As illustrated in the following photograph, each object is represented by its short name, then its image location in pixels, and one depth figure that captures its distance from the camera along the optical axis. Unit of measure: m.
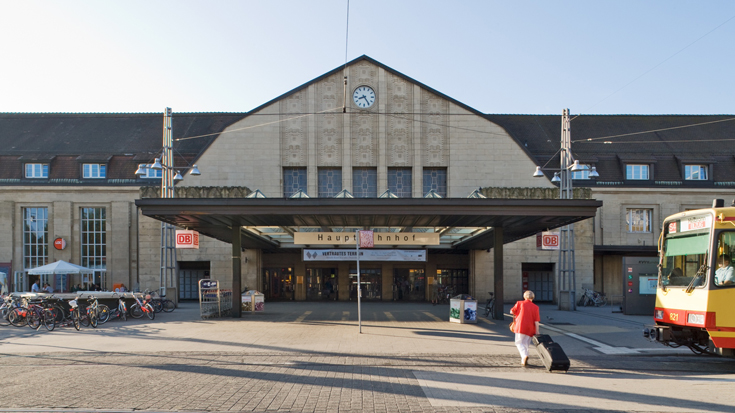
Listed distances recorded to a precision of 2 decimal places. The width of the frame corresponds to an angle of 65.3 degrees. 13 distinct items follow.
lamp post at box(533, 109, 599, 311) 25.62
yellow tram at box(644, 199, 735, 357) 10.72
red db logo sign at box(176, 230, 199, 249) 24.19
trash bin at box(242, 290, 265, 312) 24.38
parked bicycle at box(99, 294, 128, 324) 21.31
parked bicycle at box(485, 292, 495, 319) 22.58
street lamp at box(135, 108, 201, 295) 24.66
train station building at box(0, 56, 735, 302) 33.81
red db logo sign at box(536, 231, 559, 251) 25.27
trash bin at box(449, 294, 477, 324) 19.31
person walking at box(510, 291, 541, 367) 11.09
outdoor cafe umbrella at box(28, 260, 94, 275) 25.91
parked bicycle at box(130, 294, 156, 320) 21.84
